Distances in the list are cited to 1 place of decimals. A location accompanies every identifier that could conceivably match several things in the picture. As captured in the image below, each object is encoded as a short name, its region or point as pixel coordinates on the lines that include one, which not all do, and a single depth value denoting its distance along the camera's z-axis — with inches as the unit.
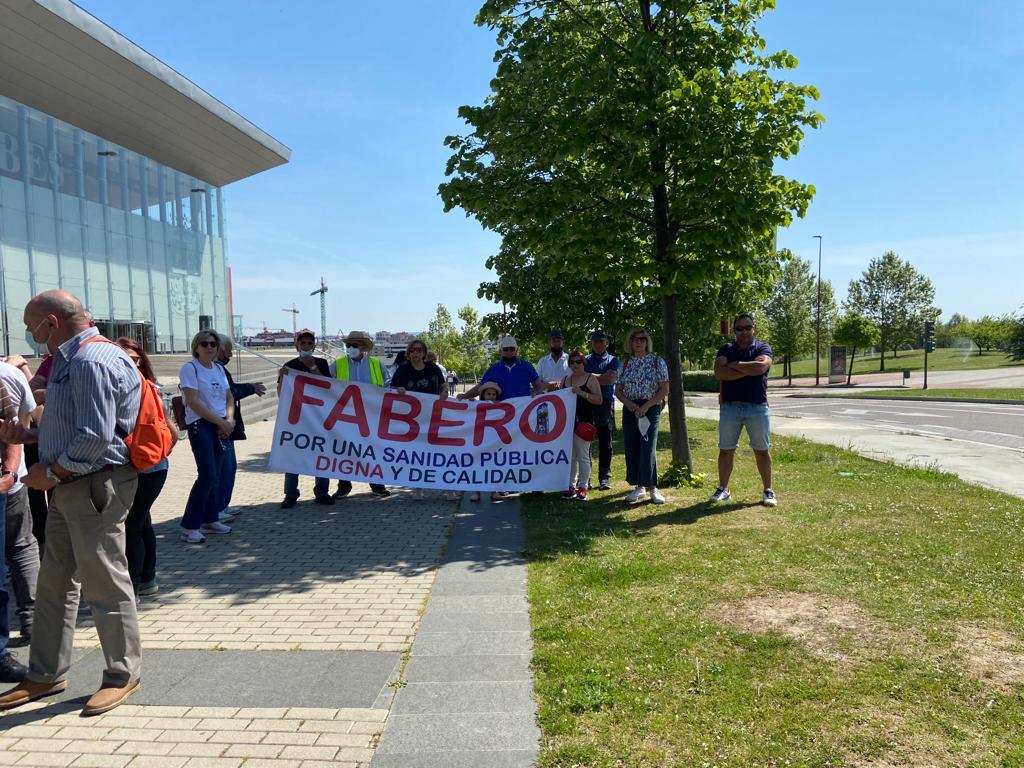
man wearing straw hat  370.6
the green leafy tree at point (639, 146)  328.2
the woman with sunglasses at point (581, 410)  331.9
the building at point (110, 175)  1057.5
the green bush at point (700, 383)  2178.9
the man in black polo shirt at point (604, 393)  354.6
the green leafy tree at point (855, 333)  2190.0
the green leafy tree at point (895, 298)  2591.0
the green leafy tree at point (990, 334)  3063.5
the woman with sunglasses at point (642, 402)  321.4
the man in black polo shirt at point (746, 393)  304.5
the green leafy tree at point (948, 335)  3810.3
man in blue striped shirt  140.6
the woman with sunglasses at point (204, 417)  273.9
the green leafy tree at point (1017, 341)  2398.4
